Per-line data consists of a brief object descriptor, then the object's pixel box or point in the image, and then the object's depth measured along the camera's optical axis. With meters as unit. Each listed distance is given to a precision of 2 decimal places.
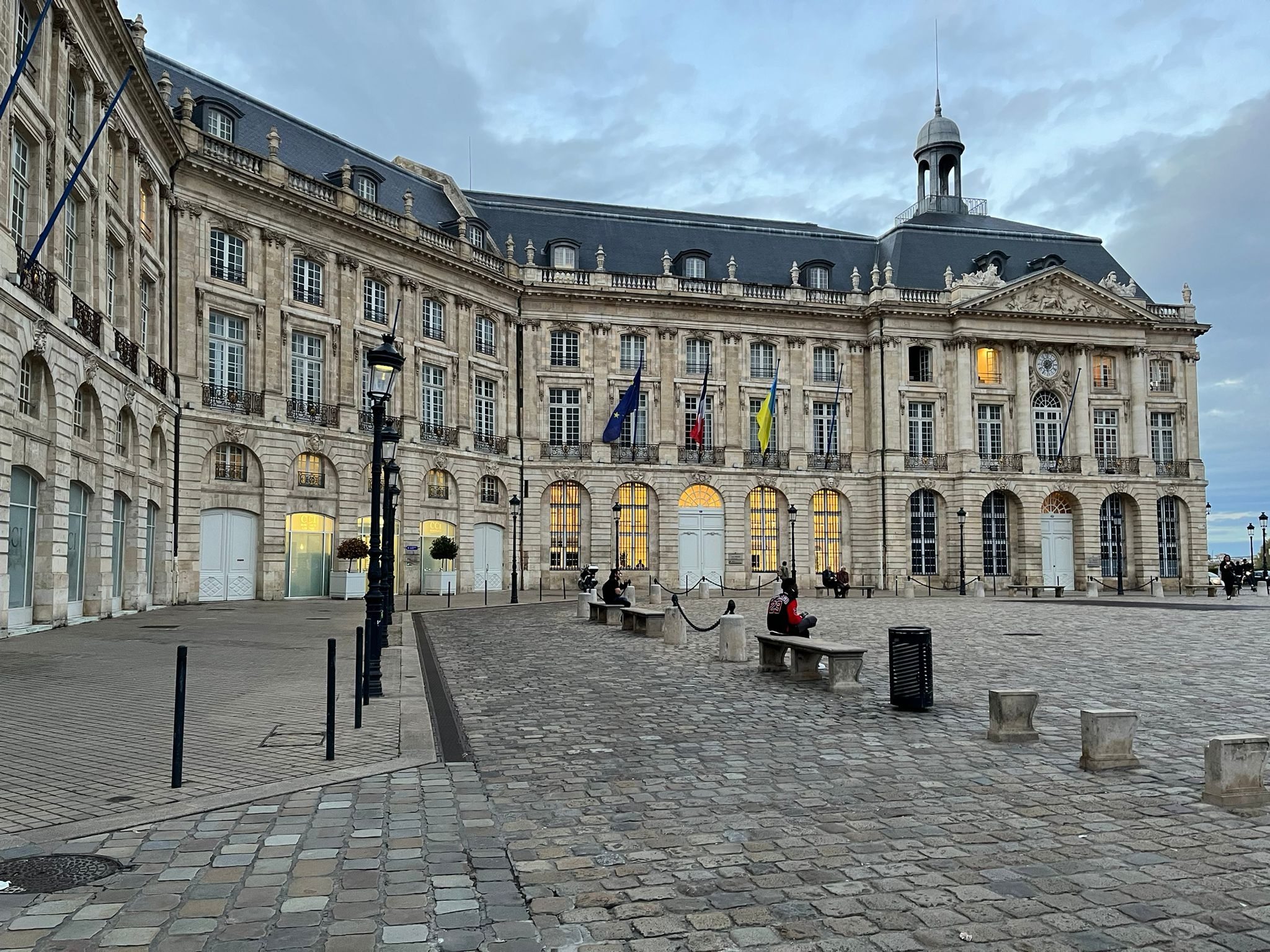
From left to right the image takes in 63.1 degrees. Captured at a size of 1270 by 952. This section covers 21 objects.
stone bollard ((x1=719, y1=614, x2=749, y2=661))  16.52
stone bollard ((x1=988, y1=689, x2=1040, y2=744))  9.39
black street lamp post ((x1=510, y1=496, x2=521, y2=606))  35.91
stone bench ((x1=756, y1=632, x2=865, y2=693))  12.85
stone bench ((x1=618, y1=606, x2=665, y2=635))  21.48
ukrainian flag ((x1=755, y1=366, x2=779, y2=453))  49.31
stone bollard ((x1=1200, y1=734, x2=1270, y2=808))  7.03
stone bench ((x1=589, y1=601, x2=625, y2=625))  25.30
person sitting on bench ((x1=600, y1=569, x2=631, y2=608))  26.47
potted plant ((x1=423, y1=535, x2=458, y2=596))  39.91
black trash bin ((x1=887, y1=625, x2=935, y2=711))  11.12
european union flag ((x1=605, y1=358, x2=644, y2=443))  46.09
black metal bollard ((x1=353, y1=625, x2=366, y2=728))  9.91
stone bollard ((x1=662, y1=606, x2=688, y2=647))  19.48
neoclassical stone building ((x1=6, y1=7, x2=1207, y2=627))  39.62
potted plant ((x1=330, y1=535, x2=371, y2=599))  34.88
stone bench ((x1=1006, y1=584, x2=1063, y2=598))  44.91
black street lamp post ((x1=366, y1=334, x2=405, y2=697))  13.45
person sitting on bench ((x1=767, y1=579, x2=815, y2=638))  15.45
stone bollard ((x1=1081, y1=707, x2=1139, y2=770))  8.20
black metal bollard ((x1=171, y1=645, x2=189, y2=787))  7.12
